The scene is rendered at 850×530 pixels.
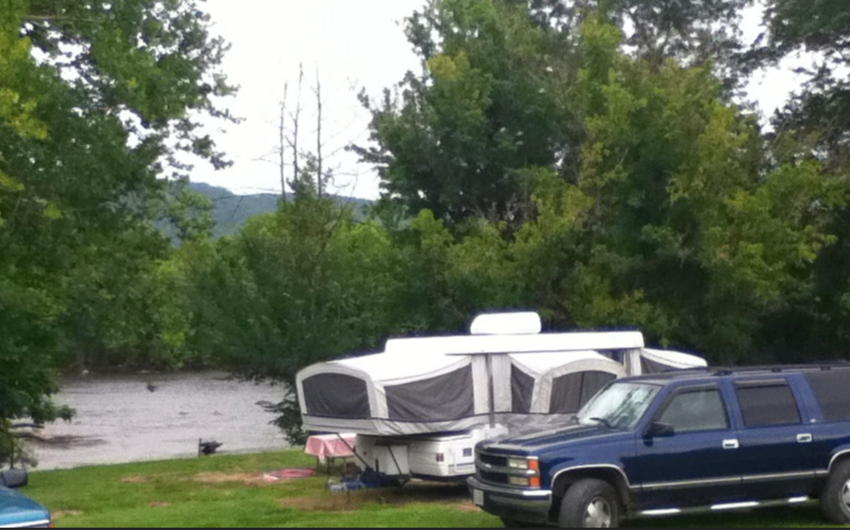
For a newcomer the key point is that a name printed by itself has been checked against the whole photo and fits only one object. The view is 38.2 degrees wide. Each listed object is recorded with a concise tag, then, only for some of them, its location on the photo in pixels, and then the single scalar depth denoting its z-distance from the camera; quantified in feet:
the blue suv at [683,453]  38.73
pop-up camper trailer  52.70
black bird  90.43
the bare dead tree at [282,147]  98.61
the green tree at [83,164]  68.03
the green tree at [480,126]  105.60
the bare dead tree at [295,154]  92.48
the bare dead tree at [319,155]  93.88
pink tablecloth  60.54
